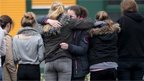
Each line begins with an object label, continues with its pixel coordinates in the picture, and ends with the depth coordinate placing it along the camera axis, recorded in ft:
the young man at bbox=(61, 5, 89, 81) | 51.80
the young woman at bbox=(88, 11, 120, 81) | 52.60
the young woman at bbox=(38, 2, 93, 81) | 51.06
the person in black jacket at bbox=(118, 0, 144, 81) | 54.34
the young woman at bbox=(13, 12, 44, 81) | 52.94
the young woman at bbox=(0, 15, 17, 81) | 53.19
